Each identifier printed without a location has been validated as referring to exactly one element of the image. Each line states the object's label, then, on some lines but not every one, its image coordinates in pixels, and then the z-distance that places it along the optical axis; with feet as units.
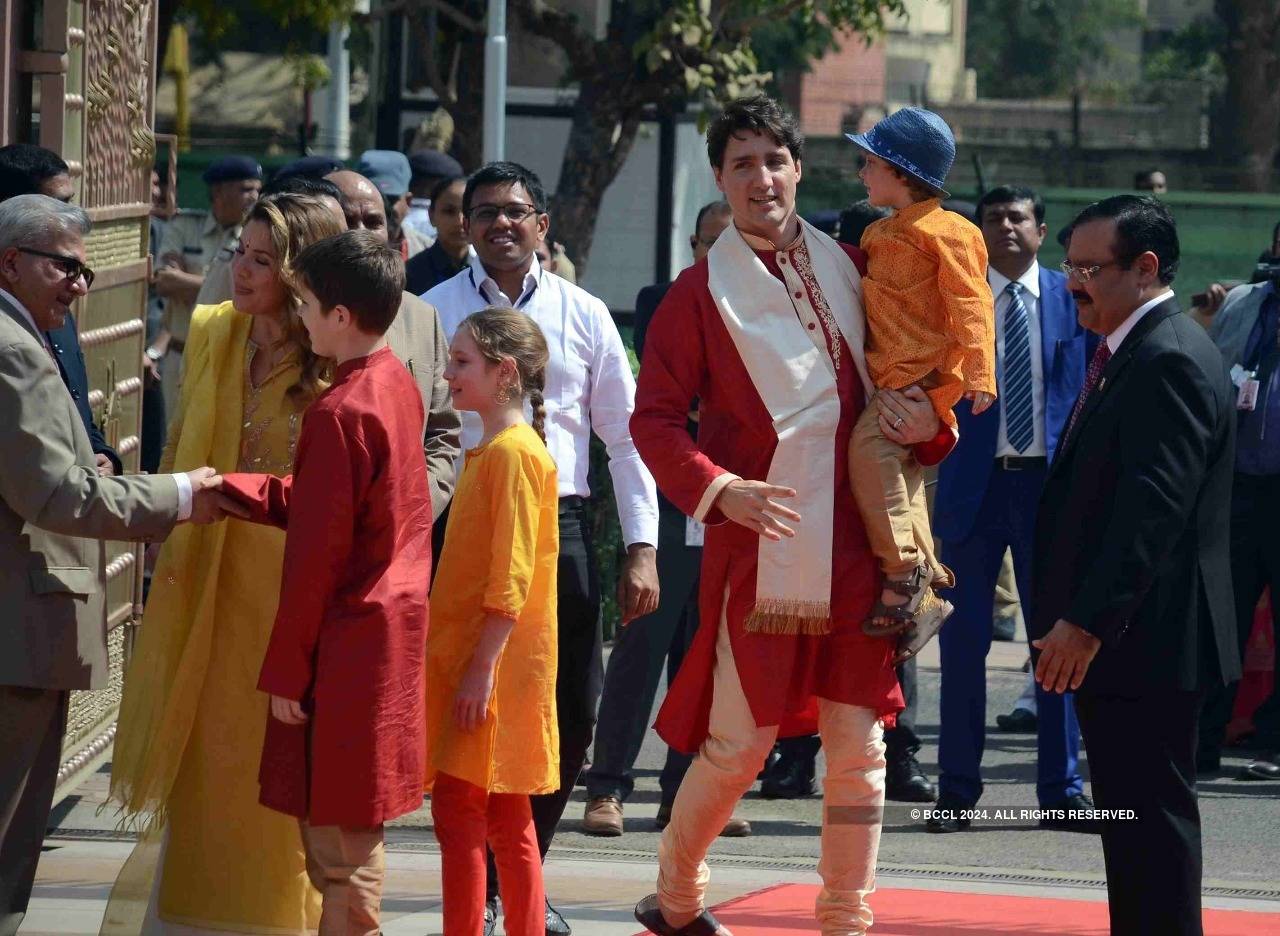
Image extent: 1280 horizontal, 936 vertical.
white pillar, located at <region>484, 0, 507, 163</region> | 81.46
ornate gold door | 41.81
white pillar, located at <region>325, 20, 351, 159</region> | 155.63
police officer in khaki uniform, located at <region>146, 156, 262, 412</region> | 68.69
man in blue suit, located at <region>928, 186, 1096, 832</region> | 48.26
